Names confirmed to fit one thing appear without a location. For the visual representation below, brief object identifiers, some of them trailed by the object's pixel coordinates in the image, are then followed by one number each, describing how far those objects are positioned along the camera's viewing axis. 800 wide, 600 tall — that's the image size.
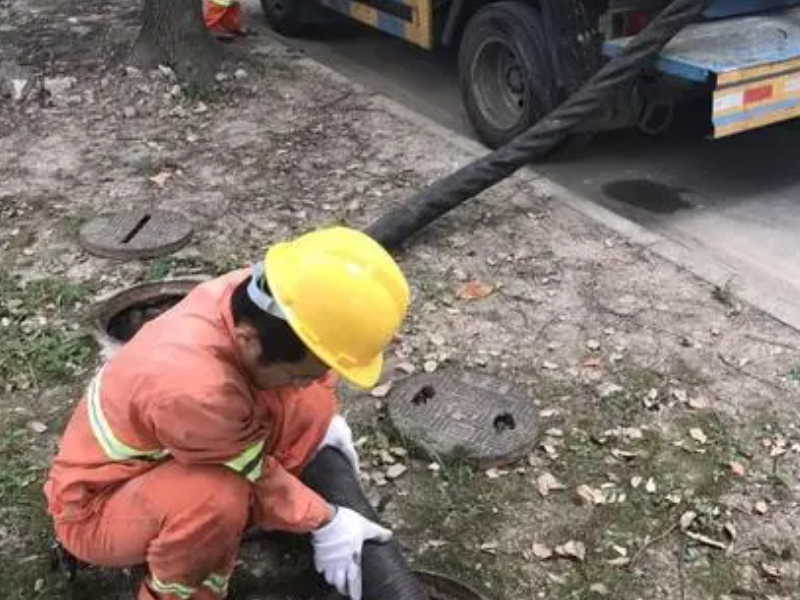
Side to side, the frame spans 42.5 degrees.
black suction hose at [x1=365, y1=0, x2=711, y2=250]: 4.76
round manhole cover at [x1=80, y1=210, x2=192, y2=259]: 4.80
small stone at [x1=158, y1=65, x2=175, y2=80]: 6.96
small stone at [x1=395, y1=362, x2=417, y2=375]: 4.01
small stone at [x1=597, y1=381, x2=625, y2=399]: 3.84
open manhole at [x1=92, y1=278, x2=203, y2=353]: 4.34
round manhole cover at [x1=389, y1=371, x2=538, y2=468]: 3.54
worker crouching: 2.28
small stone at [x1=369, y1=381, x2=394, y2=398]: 3.88
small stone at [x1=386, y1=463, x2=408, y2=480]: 3.46
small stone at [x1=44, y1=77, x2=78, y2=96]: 6.88
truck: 4.81
